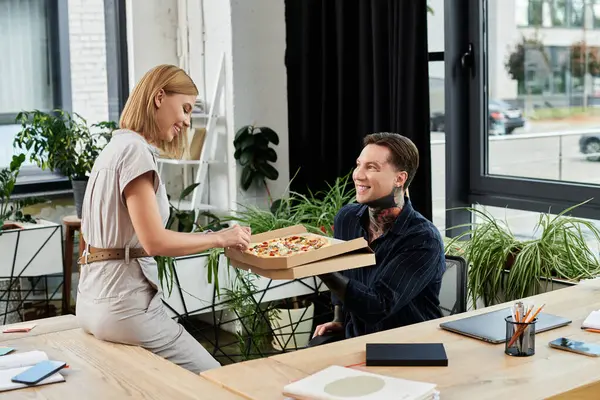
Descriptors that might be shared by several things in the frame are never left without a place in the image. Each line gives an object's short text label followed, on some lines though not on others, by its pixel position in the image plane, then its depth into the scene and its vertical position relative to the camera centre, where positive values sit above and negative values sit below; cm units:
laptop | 240 -63
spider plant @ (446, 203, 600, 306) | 351 -63
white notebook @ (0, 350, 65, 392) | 209 -63
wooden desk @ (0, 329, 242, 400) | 203 -65
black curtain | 451 +15
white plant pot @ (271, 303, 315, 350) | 452 -113
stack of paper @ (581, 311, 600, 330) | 248 -63
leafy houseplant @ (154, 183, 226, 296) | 397 -68
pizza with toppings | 268 -43
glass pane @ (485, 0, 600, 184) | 406 +6
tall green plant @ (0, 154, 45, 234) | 491 -48
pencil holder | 222 -60
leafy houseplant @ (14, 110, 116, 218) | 524 -17
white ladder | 543 -28
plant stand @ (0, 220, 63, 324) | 469 -75
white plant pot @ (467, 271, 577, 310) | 343 -72
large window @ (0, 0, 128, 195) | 575 +36
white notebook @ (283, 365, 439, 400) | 186 -61
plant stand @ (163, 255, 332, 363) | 406 -95
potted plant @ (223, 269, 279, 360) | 416 -103
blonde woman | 244 -34
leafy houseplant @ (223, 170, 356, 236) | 435 -54
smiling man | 278 -48
